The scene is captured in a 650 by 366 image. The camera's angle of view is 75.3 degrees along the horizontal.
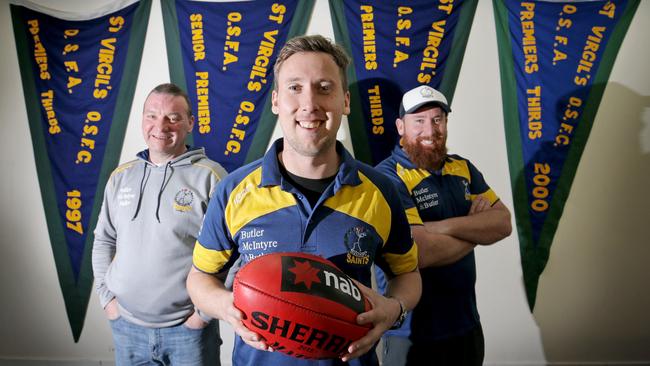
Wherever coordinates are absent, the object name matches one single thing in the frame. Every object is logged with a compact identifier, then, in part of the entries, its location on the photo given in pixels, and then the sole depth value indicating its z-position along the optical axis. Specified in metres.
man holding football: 0.88
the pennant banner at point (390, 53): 2.14
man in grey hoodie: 1.45
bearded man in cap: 1.41
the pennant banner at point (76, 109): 2.25
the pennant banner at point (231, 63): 2.17
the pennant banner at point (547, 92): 2.13
